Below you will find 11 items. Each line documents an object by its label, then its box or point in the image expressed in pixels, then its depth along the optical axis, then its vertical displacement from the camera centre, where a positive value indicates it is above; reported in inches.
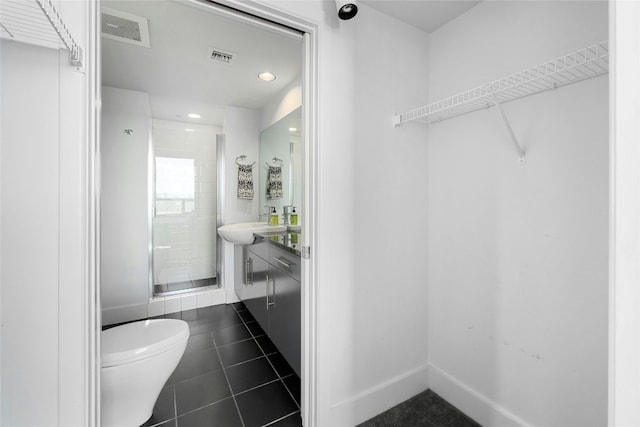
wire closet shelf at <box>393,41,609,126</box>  43.6 +21.8
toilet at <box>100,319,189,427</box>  52.1 -29.3
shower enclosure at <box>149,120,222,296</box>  130.6 +2.2
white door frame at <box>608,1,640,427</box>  21.5 -0.3
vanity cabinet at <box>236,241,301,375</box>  72.2 -24.6
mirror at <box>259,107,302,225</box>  108.8 +19.6
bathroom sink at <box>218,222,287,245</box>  101.4 -7.6
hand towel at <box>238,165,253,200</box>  135.6 +13.3
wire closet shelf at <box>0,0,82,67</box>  31.0 +20.6
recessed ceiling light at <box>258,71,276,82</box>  97.7 +46.0
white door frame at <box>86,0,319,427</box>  37.3 +3.8
